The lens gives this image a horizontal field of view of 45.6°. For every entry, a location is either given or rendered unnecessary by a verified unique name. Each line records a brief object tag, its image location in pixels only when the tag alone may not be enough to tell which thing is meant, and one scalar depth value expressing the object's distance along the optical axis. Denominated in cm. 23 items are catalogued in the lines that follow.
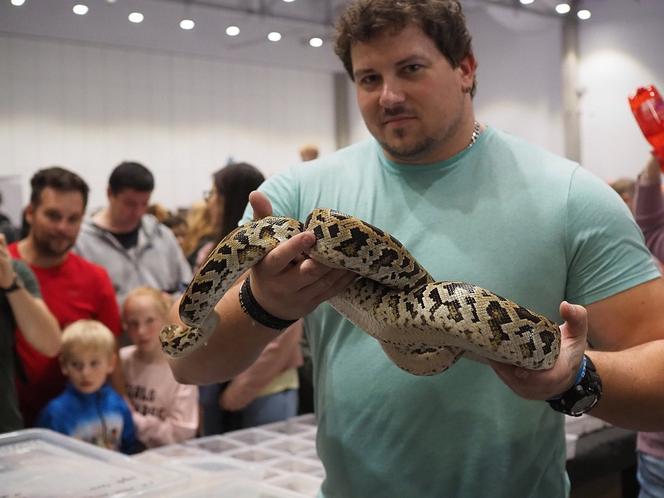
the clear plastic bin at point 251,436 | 287
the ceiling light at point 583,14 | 411
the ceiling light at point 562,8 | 390
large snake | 126
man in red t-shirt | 307
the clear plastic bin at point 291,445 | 273
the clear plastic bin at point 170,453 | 255
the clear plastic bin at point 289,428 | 298
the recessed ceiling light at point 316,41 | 464
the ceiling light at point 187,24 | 412
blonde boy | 287
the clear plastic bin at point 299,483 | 221
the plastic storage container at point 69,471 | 172
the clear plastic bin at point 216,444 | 275
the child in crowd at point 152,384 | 309
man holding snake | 158
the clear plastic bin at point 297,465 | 246
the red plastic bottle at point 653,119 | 234
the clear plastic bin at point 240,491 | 177
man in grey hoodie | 386
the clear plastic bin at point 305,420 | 313
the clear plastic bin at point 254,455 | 262
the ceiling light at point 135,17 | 328
